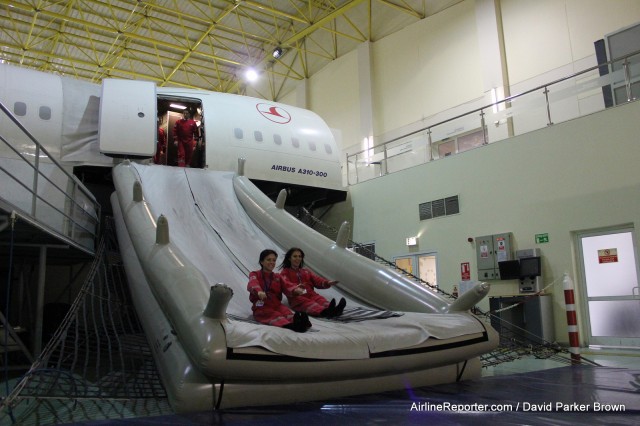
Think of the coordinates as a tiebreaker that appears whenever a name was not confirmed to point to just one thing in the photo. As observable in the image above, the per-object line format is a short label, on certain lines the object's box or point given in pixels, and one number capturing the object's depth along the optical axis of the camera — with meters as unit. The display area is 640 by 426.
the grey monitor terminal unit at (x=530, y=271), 7.39
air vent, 8.84
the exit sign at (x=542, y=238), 7.46
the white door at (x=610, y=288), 6.80
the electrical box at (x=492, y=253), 7.86
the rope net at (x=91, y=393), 3.05
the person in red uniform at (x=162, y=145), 10.44
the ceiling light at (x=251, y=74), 16.69
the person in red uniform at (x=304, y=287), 4.45
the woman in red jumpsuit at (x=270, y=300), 3.78
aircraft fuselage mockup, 8.17
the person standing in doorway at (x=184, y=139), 9.43
